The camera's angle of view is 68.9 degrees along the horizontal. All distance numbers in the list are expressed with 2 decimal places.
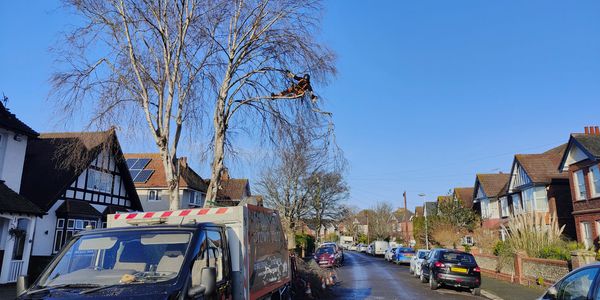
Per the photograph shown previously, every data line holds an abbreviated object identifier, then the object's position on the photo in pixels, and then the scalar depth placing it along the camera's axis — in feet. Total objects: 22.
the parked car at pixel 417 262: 75.31
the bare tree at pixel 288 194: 128.96
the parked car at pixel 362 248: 233.96
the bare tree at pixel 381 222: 274.24
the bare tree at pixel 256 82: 41.50
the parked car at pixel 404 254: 120.88
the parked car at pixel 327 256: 92.07
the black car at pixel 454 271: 53.57
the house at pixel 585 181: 80.02
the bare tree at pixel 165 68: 40.42
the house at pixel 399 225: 279.94
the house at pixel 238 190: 164.25
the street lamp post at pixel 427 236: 136.15
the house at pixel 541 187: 104.53
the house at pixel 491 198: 135.44
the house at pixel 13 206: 55.57
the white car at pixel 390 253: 133.28
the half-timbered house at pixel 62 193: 66.18
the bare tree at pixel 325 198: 137.03
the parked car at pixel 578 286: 15.78
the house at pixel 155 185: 119.85
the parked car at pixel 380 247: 178.48
